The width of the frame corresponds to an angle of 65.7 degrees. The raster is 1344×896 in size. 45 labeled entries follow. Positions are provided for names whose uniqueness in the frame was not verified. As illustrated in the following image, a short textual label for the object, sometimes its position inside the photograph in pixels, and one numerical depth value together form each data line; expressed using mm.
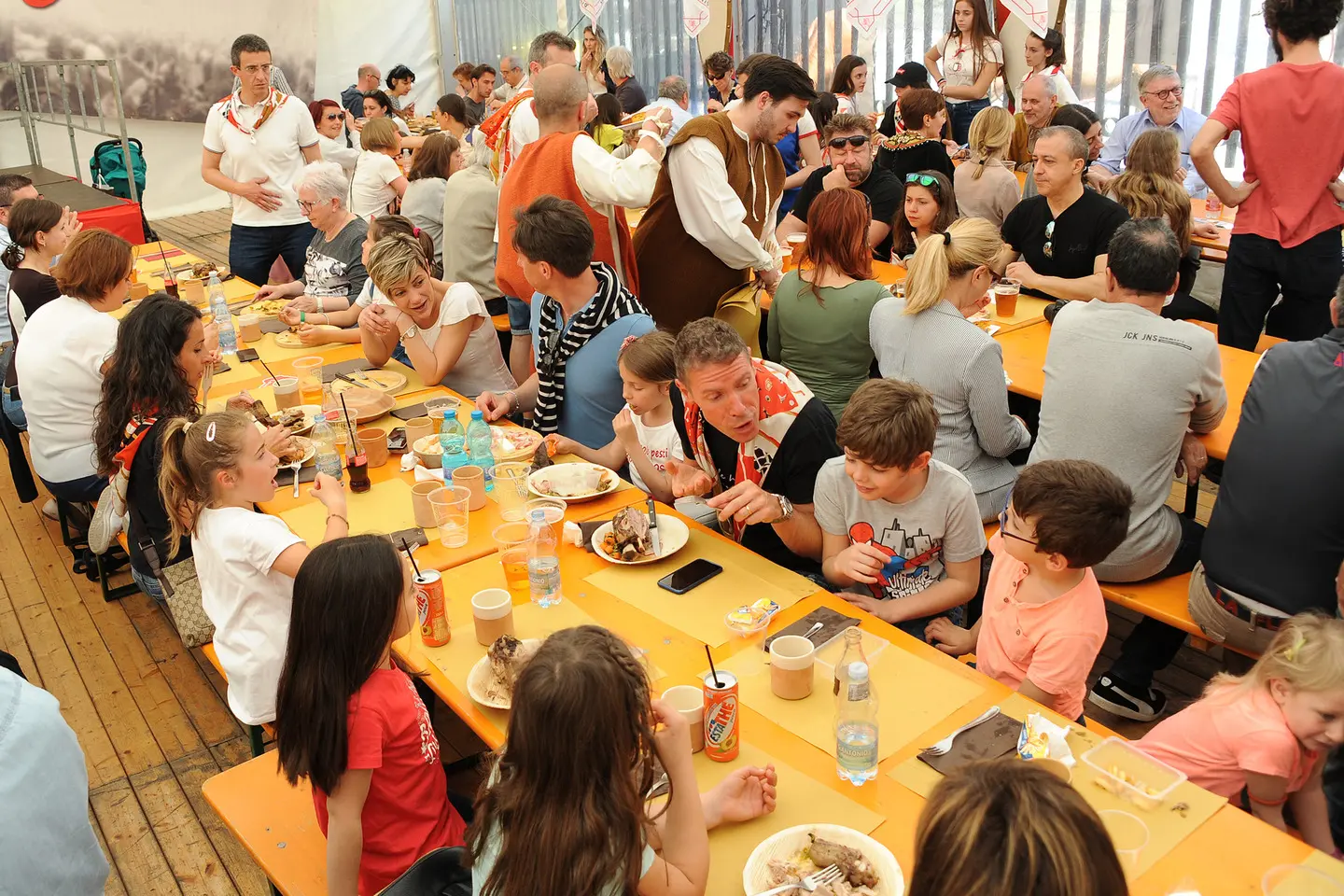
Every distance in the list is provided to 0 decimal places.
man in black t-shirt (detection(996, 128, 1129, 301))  4738
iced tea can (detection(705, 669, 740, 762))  2027
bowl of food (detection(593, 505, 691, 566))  2875
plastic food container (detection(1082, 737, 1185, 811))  1904
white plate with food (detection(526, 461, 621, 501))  3309
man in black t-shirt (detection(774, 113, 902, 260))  6004
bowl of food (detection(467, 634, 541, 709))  2309
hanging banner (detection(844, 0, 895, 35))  8828
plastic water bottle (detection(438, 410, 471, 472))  3430
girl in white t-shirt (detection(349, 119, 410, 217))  6879
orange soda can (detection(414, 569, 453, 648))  2500
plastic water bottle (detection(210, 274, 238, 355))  5027
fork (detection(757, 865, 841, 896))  1717
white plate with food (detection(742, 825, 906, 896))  1735
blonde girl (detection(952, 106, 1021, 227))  5828
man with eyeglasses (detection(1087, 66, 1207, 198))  6641
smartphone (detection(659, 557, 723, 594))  2715
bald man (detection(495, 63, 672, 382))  4699
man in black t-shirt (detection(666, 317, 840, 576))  2898
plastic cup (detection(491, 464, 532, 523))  3193
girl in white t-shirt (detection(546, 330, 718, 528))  3297
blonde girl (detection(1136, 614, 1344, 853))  2021
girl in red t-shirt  1999
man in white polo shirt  6453
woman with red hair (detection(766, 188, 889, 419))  4184
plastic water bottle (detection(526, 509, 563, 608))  2668
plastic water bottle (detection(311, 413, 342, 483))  3516
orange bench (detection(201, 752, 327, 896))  2211
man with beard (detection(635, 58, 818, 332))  4574
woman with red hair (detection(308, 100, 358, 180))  8281
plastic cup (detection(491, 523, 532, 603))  2766
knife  2873
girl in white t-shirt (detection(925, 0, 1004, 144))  8508
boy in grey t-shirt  2602
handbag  3275
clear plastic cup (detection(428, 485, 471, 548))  3064
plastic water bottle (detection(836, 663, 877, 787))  1973
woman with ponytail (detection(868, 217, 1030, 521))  3477
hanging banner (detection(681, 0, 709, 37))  10898
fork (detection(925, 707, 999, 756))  2037
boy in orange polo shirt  2336
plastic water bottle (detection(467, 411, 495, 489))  3502
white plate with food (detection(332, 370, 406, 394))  4345
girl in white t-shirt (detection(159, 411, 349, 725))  2711
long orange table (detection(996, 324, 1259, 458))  3432
